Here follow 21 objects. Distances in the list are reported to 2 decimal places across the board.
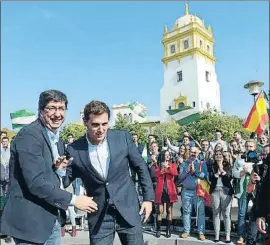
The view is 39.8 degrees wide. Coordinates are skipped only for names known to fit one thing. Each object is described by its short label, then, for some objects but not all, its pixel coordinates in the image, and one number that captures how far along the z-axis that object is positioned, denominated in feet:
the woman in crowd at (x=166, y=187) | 23.43
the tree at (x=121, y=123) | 126.93
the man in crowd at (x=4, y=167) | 25.32
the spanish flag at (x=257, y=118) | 34.83
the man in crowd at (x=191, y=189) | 22.57
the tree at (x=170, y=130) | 134.82
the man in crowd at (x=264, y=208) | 9.58
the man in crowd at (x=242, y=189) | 21.36
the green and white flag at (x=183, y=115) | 41.13
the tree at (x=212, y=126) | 116.18
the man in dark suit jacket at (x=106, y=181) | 10.00
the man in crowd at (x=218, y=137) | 30.19
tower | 196.13
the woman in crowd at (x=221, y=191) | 21.57
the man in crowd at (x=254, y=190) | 17.45
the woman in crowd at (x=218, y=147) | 22.60
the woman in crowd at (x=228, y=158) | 22.33
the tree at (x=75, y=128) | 166.81
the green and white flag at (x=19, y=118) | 33.40
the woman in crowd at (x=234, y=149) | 23.77
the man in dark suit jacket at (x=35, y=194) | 8.18
